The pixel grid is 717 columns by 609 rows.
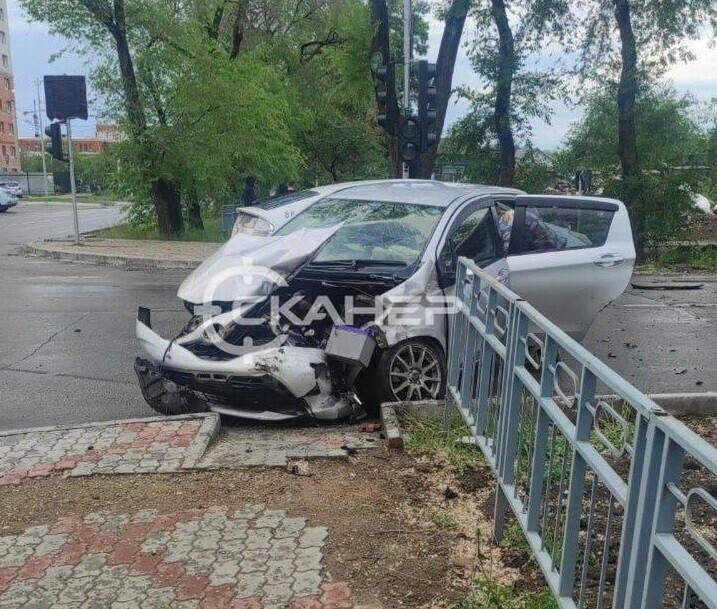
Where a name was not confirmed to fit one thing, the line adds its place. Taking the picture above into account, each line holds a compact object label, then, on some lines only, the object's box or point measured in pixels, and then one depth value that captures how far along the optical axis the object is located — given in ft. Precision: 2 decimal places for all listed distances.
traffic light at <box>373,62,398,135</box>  50.26
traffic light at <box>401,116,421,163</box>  49.21
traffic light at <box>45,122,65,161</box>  61.21
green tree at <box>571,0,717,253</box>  60.03
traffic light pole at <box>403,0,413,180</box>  66.49
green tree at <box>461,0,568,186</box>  63.82
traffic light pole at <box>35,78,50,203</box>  196.83
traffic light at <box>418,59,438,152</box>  47.91
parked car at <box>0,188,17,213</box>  120.26
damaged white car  18.39
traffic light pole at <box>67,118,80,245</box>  60.13
